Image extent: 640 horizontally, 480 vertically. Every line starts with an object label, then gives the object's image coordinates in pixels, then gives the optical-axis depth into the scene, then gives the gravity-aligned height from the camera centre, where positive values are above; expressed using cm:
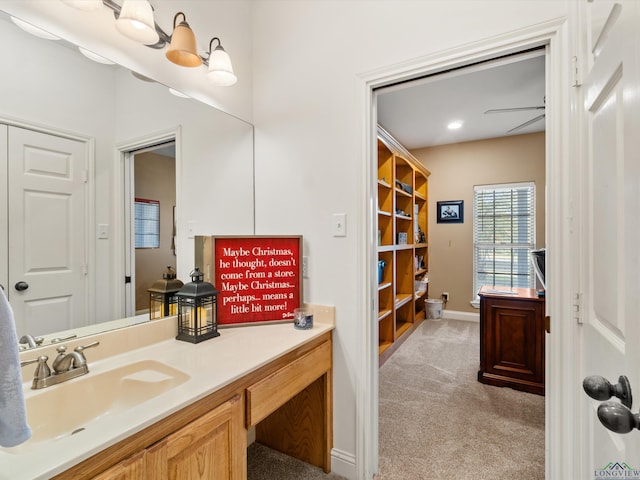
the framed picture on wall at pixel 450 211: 479 +43
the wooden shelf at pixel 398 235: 346 +3
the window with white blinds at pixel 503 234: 441 +7
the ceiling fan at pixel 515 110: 316 +135
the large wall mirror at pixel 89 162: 108 +32
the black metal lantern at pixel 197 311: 145 -34
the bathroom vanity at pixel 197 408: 75 -52
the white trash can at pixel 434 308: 479 -105
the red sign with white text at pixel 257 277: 167 -21
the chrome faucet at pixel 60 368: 100 -43
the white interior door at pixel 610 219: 59 +5
